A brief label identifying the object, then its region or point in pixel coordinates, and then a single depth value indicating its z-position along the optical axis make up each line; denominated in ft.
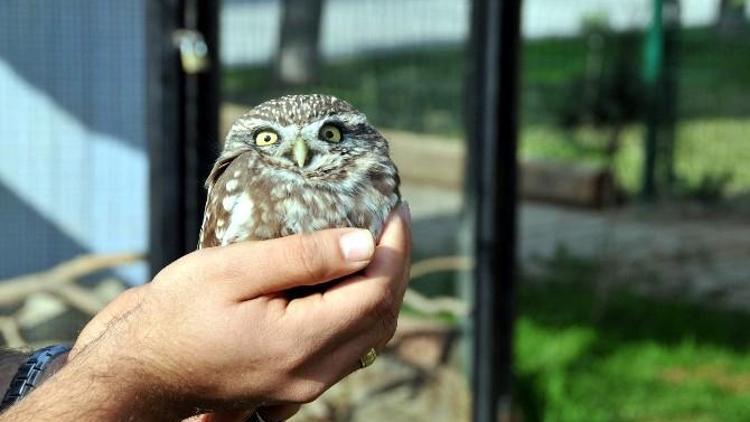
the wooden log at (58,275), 11.98
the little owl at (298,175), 6.09
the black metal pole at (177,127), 11.75
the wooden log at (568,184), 18.99
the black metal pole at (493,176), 13.70
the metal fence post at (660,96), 18.98
